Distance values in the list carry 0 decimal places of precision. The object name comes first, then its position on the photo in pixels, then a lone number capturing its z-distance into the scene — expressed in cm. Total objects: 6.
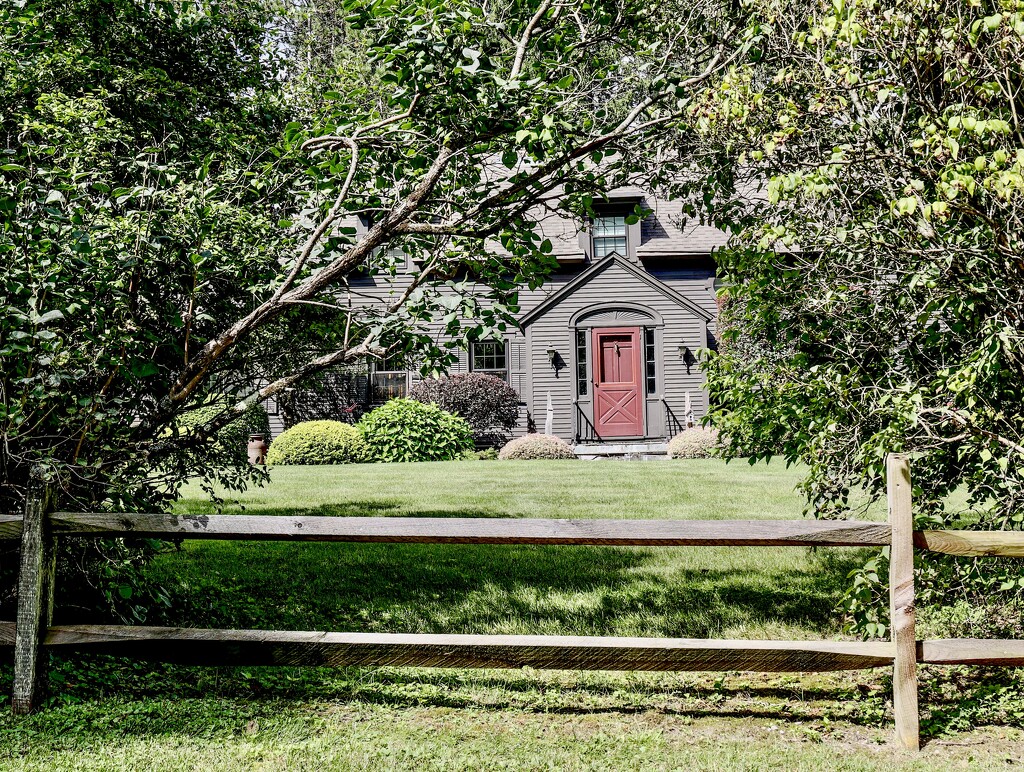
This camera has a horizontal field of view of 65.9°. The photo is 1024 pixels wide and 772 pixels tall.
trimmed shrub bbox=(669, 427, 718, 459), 1804
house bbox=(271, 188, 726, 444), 2100
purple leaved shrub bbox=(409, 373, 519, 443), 2038
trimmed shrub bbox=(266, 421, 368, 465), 1791
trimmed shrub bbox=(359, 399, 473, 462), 1842
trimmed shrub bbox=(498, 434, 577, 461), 1828
